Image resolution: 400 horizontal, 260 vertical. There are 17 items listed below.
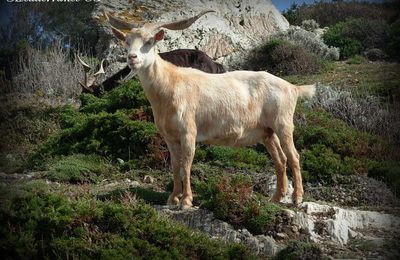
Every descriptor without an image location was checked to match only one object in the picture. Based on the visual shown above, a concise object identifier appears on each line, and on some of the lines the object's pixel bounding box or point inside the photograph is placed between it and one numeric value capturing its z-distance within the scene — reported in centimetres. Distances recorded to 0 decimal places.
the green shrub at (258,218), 818
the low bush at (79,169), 1058
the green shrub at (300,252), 721
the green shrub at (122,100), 1319
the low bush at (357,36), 2338
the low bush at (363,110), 1359
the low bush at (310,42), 2239
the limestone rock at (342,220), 829
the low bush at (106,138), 1170
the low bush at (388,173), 1098
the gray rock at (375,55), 2258
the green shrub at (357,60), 2172
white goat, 844
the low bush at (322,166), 1114
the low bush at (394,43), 2230
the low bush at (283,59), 2041
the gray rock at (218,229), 784
